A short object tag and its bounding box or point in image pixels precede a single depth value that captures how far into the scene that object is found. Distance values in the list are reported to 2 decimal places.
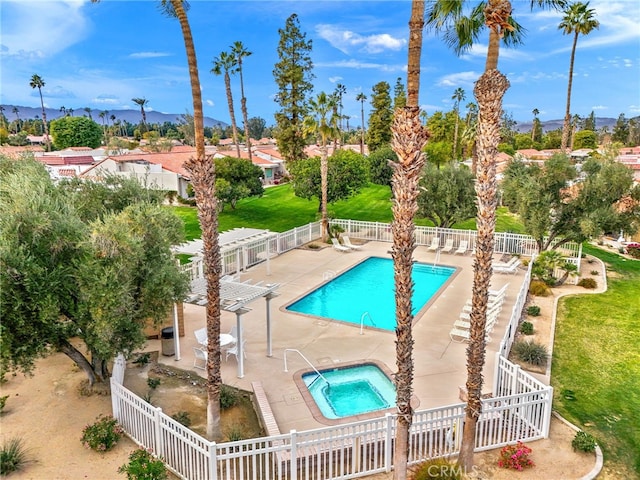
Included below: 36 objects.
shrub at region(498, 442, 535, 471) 8.02
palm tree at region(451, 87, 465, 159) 65.64
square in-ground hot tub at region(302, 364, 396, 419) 10.32
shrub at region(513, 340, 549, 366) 12.11
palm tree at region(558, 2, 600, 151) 31.47
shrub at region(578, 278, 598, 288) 18.81
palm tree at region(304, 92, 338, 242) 25.86
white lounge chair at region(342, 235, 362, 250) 24.94
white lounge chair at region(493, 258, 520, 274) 20.16
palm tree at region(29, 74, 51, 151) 76.62
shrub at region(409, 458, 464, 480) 7.38
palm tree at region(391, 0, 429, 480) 6.33
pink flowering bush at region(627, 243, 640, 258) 24.98
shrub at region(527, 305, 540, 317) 15.56
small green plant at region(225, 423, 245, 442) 8.57
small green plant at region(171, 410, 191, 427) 9.25
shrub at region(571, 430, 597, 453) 8.45
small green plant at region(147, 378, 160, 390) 10.81
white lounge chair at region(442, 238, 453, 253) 24.33
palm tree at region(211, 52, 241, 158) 38.59
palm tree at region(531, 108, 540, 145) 100.47
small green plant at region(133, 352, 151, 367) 11.98
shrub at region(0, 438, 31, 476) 7.81
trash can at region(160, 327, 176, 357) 12.50
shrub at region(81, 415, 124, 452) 8.41
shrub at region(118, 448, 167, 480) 7.42
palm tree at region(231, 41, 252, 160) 39.22
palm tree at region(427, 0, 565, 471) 7.16
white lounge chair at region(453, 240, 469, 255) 23.69
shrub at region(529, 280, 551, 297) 17.80
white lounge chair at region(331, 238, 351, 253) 24.56
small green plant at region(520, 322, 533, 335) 14.03
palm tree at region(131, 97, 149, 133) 90.81
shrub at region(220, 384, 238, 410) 10.05
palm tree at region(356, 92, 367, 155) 77.31
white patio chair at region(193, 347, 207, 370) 11.64
